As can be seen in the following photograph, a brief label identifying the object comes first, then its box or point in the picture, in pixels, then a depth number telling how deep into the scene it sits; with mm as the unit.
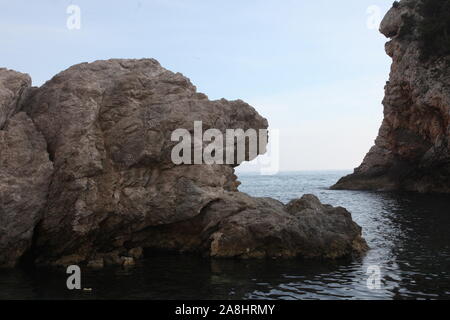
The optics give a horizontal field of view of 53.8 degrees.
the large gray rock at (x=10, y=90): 27031
